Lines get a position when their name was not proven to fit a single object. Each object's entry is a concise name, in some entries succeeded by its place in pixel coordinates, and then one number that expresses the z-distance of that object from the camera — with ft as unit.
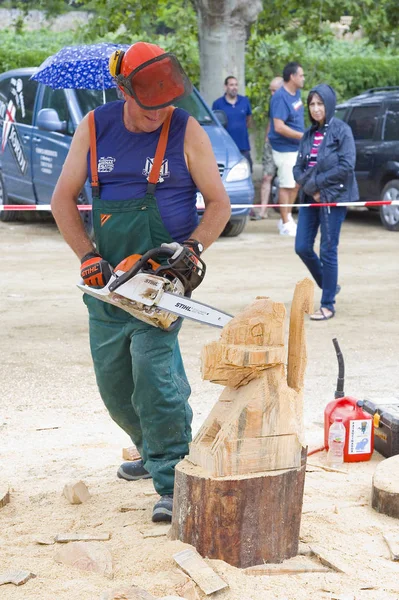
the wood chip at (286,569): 23.67
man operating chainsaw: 26.50
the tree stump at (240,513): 23.47
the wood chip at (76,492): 28.48
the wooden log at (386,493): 27.63
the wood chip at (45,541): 25.28
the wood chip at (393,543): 24.83
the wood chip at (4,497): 28.50
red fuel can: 32.73
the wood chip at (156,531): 25.58
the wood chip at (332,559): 23.76
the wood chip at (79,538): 25.17
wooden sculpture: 23.52
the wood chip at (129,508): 27.94
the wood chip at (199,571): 22.15
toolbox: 32.60
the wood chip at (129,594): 21.44
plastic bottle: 32.58
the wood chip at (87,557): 23.36
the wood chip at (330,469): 31.94
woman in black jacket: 54.29
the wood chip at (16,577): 22.67
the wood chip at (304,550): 24.81
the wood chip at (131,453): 32.81
